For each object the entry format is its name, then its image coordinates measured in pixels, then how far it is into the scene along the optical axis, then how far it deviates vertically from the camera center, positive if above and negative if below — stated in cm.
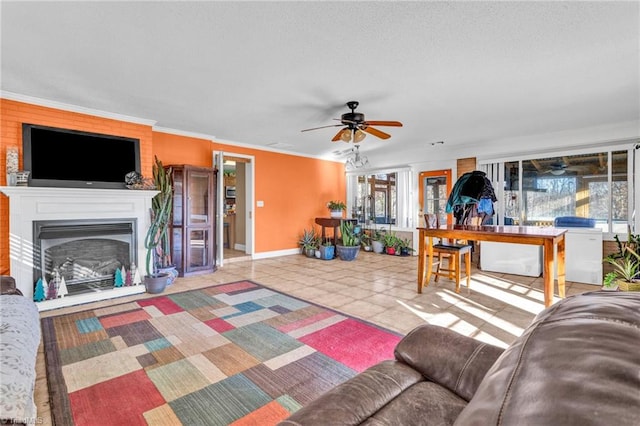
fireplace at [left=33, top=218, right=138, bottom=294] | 359 -54
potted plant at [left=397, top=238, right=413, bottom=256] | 707 -90
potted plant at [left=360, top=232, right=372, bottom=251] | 777 -81
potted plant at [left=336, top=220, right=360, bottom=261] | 640 -69
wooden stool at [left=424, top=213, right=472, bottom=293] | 397 -56
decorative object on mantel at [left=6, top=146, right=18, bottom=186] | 339 +52
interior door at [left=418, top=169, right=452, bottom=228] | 664 +45
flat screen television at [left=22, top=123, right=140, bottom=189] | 360 +69
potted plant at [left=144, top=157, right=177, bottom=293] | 407 -40
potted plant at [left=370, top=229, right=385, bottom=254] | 738 -79
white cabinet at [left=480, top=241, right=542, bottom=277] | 501 -85
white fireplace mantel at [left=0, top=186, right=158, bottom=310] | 341 -1
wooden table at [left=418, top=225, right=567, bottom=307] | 302 -31
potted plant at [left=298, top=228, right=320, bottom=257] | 684 -75
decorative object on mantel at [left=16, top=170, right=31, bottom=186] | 339 +37
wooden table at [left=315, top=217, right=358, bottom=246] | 678 -28
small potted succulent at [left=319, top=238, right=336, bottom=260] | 652 -90
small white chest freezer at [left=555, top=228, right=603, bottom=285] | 455 -71
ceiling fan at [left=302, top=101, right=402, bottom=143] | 370 +107
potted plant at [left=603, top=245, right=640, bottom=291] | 318 -73
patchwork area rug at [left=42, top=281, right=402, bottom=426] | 176 -113
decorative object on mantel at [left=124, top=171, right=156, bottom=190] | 417 +41
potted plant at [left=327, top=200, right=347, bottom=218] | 722 +5
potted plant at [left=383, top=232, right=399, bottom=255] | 711 -81
